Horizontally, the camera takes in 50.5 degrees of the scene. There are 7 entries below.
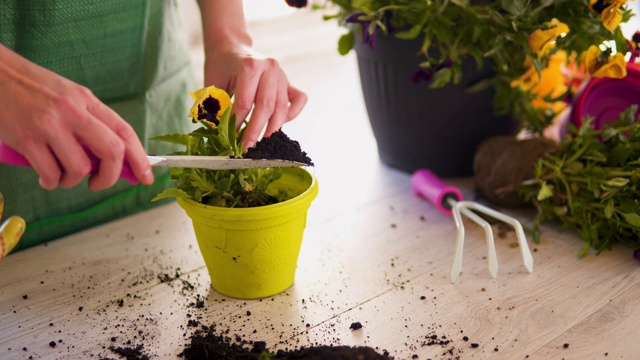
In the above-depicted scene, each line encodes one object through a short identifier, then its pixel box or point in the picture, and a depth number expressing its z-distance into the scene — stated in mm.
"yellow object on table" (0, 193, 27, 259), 827
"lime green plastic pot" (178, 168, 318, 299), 891
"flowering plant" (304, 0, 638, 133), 1104
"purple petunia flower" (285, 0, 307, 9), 1123
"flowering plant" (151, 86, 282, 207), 898
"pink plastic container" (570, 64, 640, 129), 1190
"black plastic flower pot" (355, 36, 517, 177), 1248
